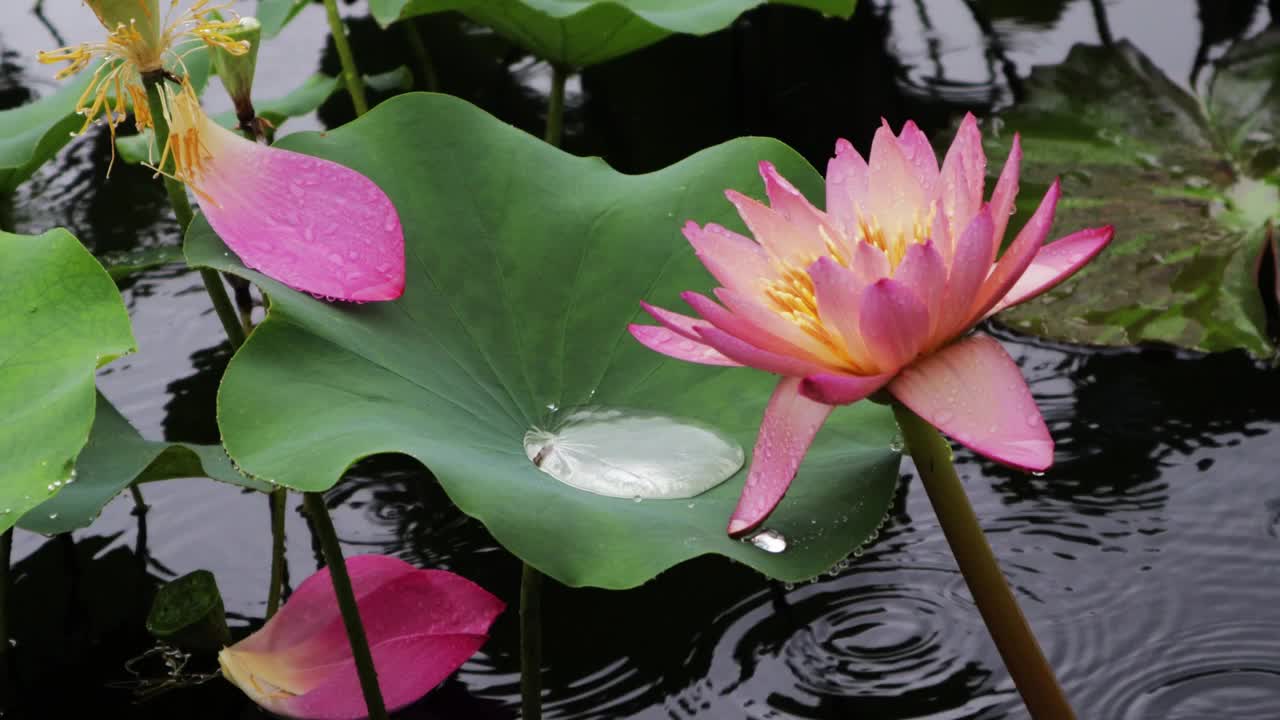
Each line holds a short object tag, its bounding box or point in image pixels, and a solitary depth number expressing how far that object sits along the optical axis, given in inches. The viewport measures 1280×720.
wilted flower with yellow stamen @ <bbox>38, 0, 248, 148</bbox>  56.3
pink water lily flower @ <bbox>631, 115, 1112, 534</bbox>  53.7
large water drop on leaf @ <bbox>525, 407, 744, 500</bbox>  56.8
